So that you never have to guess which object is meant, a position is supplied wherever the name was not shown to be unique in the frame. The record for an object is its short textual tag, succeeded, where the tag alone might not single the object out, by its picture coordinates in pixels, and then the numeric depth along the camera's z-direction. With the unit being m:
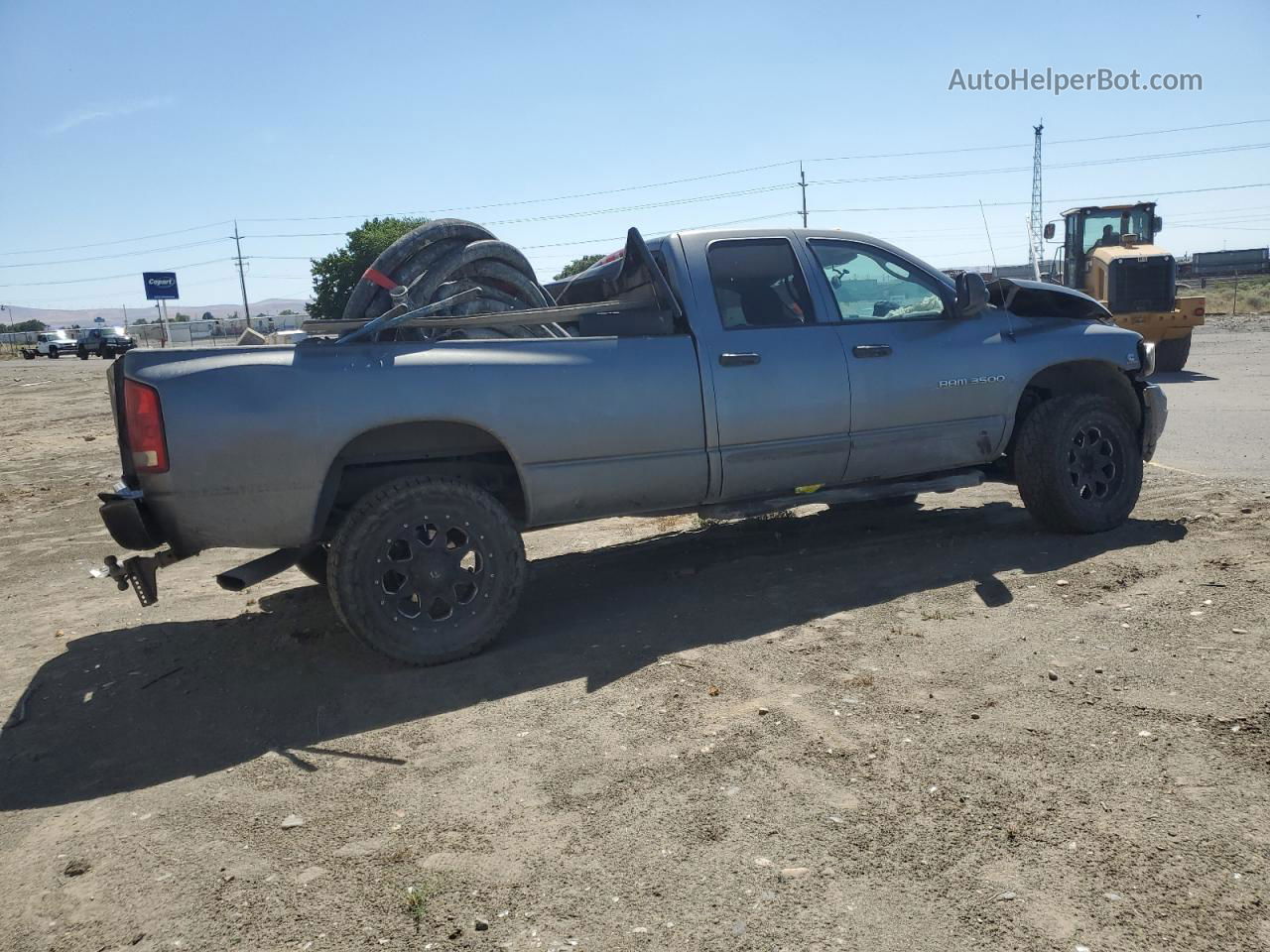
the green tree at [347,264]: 44.56
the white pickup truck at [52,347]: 52.69
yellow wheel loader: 17.02
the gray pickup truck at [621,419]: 4.57
